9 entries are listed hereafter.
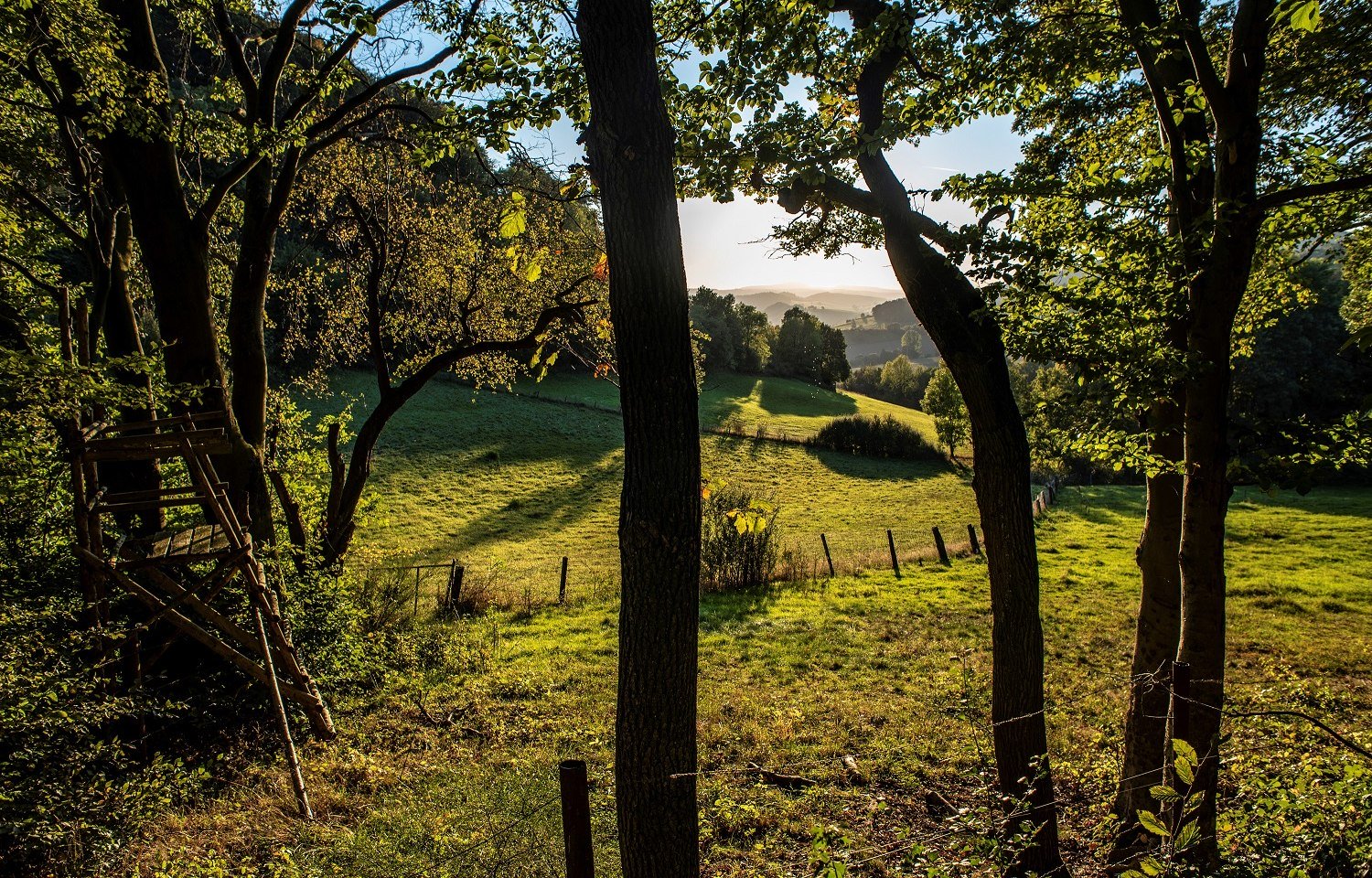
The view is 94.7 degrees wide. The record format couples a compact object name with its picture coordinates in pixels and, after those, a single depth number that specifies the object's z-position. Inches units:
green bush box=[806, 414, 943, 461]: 1600.6
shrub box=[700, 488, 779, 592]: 648.4
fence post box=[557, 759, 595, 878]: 115.0
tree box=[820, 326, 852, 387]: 2561.5
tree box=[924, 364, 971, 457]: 1567.4
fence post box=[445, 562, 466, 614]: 541.3
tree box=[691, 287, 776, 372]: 2322.8
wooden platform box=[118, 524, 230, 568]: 240.4
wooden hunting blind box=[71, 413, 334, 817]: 224.1
